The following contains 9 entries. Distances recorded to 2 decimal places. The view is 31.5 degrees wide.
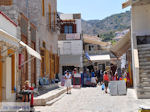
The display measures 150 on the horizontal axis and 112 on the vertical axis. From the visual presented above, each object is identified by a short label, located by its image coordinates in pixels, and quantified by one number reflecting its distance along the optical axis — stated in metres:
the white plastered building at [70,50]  39.41
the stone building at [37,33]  14.11
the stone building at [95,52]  40.44
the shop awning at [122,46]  22.33
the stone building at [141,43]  13.91
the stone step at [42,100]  11.98
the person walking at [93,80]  25.19
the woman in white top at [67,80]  17.84
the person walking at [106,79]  17.27
